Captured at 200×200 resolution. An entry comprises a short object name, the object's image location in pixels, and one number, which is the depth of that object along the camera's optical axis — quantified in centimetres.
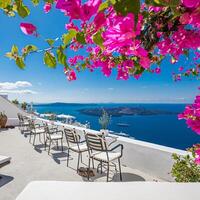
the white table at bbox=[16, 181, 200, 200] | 140
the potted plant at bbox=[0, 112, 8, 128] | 811
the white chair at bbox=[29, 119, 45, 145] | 535
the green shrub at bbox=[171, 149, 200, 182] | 228
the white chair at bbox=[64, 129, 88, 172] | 354
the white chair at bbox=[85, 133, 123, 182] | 293
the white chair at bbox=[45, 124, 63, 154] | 462
